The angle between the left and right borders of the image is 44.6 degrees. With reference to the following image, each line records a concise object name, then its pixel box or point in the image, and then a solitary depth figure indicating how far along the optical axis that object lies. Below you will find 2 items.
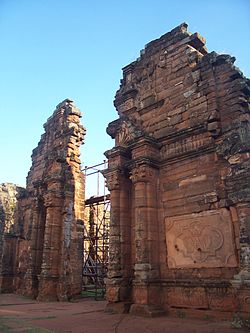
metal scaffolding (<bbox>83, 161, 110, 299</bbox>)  17.17
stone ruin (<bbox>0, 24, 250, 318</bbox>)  6.97
